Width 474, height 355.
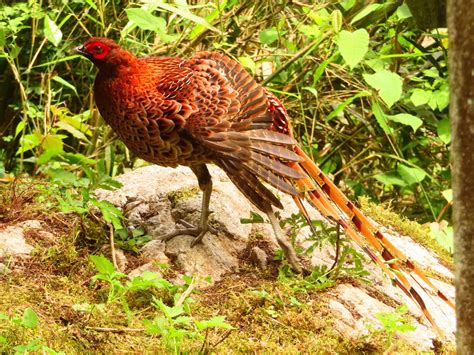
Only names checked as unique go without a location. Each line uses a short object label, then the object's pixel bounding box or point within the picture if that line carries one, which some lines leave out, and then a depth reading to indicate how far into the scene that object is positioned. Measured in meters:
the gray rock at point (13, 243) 7.62
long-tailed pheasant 7.41
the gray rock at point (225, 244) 7.41
